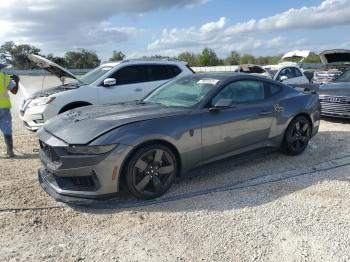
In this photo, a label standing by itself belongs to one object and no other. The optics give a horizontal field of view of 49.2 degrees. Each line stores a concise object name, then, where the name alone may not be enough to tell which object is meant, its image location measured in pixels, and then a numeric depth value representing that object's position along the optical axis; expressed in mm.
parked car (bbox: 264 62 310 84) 13703
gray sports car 4324
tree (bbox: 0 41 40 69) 66312
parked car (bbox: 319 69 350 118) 9414
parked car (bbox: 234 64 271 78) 14891
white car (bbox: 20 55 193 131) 7750
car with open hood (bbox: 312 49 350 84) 17016
